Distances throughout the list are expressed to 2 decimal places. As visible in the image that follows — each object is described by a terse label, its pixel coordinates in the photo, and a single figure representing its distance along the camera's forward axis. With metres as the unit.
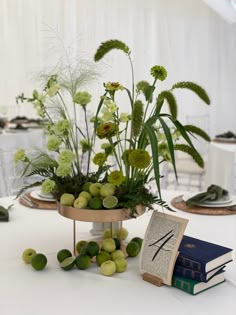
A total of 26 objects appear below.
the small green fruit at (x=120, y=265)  1.22
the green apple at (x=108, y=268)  1.20
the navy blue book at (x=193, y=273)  1.10
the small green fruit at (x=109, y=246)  1.27
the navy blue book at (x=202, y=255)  1.11
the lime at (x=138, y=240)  1.35
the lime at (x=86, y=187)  1.29
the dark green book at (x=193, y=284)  1.09
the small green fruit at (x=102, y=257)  1.24
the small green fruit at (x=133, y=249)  1.32
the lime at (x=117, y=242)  1.33
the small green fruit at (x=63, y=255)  1.25
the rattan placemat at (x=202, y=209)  1.78
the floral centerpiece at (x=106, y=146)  1.22
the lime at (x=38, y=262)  1.22
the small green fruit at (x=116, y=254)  1.24
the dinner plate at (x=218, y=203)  1.83
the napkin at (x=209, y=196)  1.85
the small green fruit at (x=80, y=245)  1.32
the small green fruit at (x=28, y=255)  1.27
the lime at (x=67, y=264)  1.22
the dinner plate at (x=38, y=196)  1.91
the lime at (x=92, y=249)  1.26
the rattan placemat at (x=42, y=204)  1.84
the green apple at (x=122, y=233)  1.38
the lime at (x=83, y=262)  1.23
